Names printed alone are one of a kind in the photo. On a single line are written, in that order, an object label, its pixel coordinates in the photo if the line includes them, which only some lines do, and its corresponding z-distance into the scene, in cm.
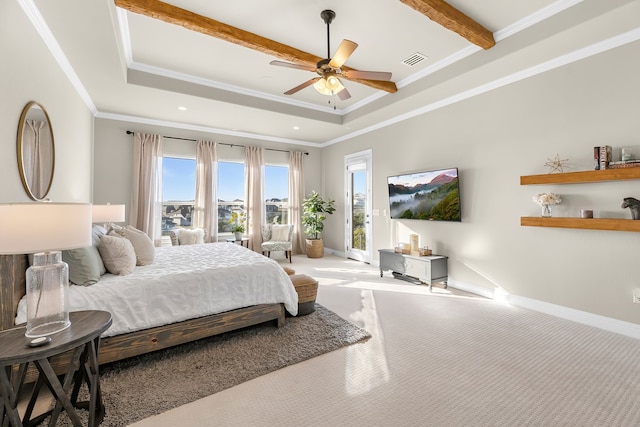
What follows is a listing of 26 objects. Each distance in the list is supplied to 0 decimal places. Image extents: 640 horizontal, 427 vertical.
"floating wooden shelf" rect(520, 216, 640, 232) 266
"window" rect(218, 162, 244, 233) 654
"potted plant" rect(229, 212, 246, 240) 622
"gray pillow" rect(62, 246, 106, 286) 220
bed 207
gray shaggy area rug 190
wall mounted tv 430
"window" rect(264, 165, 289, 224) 716
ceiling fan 279
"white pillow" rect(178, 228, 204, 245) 542
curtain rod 542
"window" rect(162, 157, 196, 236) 598
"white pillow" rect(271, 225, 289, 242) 657
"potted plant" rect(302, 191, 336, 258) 688
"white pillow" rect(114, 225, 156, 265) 292
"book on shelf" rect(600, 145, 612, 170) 284
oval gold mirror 235
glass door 618
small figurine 265
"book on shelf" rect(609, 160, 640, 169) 266
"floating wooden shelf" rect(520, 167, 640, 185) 267
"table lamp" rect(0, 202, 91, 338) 134
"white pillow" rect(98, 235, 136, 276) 254
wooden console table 427
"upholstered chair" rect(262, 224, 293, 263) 640
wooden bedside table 129
